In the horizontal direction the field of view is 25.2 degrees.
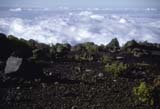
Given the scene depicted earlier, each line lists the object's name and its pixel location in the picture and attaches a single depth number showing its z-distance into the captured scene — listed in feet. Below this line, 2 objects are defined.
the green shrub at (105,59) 44.52
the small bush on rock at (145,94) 28.99
